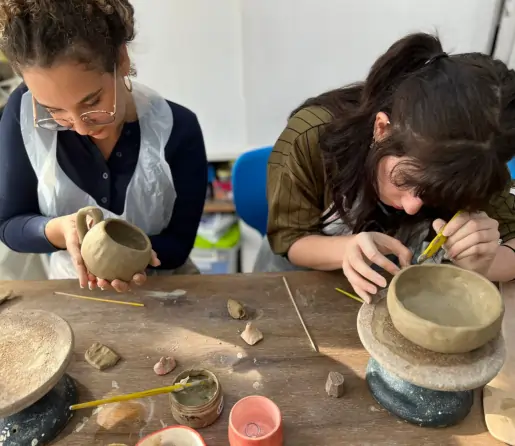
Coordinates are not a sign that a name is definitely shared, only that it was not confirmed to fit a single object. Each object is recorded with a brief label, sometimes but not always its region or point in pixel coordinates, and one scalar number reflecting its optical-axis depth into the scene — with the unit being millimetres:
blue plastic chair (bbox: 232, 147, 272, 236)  1618
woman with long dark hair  930
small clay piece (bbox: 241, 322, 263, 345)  1129
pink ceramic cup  899
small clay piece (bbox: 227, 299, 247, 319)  1190
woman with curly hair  1096
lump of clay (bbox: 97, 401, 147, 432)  962
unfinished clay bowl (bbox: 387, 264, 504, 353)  841
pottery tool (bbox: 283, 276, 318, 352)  1123
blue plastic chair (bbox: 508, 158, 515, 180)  1498
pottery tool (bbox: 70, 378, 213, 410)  944
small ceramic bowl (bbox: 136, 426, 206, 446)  903
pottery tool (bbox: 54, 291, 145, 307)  1229
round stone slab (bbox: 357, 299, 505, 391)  845
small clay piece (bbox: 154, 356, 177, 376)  1058
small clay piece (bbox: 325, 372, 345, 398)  1002
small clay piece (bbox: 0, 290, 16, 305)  1231
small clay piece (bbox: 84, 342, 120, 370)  1071
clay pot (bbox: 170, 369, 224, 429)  931
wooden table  953
